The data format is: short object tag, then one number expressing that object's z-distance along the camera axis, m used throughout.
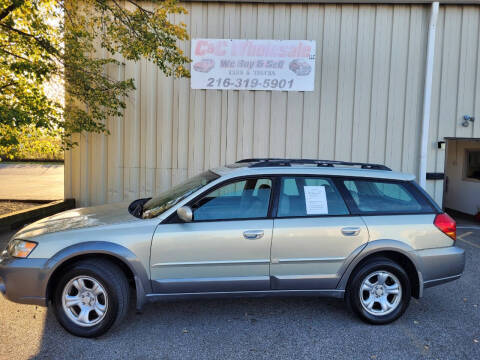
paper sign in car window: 3.63
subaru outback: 3.26
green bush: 5.95
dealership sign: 8.14
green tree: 6.04
